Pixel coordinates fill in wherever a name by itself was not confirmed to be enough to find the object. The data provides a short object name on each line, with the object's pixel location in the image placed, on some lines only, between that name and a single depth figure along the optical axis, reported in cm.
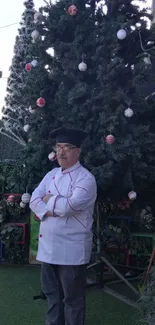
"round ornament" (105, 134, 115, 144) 335
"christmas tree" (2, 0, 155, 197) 344
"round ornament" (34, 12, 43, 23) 372
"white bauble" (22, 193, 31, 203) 385
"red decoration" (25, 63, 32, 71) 385
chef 281
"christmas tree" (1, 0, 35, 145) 501
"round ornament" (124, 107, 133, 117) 336
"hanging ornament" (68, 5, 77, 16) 351
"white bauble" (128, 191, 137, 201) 355
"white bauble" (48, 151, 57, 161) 370
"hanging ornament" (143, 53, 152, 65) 367
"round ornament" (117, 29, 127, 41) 337
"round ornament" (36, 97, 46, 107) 364
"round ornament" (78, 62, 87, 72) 348
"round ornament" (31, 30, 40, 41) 375
